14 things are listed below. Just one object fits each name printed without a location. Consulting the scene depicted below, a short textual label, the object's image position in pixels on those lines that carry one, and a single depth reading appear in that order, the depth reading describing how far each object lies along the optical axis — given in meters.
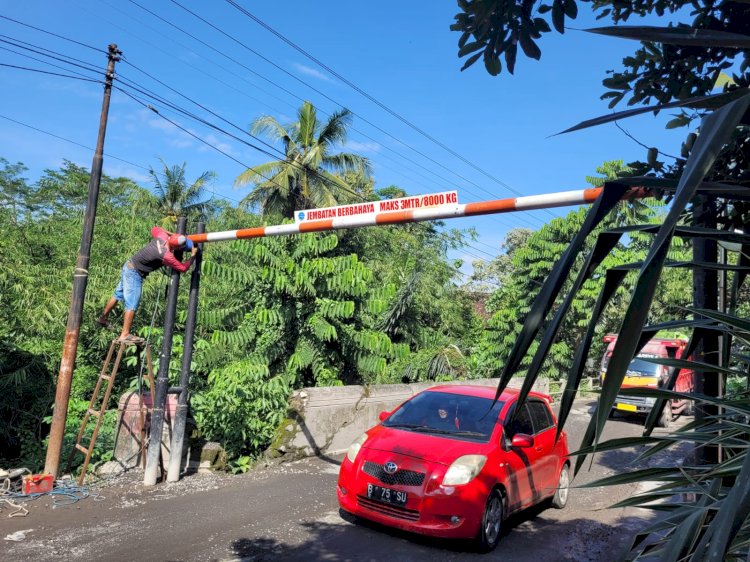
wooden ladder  8.09
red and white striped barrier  5.93
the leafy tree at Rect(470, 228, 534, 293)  41.81
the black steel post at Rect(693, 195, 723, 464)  2.53
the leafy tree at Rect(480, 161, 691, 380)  21.19
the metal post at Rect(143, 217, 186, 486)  8.19
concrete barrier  9.90
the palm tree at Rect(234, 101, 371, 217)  27.78
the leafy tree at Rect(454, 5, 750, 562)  1.04
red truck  16.56
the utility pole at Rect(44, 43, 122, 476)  8.19
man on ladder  8.38
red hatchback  5.91
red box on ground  7.44
